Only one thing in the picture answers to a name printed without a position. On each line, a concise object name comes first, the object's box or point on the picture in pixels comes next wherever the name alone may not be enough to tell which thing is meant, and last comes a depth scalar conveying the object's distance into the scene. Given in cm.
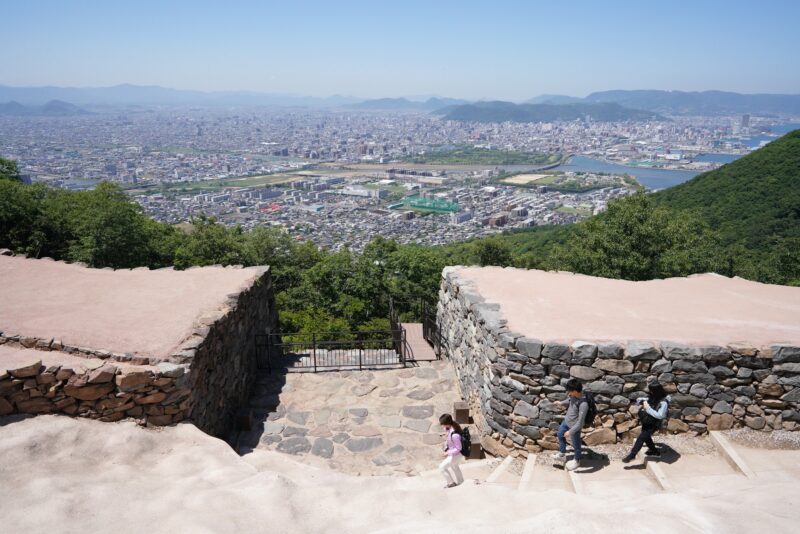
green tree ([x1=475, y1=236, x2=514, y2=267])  2631
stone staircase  622
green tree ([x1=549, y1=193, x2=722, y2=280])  1673
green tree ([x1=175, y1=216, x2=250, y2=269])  2074
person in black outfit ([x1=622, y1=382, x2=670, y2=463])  630
